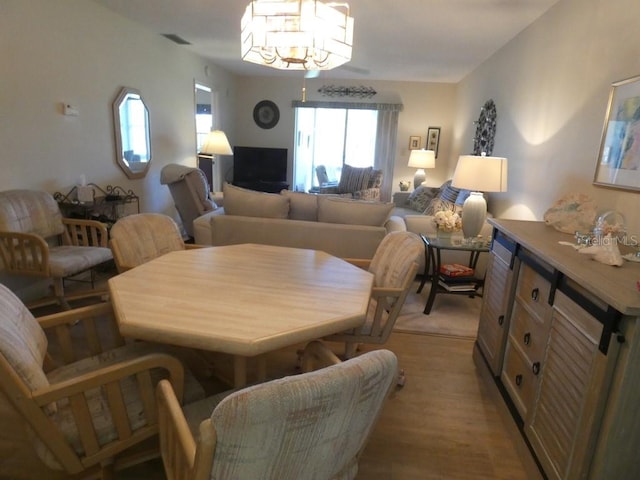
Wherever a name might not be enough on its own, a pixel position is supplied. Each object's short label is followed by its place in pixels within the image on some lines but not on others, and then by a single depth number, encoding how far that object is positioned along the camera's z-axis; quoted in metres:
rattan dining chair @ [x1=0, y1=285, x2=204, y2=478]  1.01
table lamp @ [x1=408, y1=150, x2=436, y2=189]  6.18
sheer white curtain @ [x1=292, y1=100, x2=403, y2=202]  6.82
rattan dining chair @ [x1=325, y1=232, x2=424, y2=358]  1.79
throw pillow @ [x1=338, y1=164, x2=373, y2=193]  6.39
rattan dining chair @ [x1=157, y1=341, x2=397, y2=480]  0.68
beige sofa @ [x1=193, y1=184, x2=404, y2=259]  2.86
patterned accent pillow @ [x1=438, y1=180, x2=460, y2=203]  4.35
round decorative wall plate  7.11
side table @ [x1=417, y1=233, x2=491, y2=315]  2.92
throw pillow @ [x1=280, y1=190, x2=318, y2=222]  3.00
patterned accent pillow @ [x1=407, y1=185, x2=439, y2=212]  5.18
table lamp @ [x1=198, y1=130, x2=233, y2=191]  5.50
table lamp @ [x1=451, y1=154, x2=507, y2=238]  2.90
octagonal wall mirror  3.85
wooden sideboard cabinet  1.11
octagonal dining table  1.22
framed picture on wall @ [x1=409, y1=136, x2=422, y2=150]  6.92
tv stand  6.77
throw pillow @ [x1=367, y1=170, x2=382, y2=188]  6.34
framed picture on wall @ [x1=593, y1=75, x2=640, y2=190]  1.85
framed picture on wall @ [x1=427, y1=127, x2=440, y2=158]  6.87
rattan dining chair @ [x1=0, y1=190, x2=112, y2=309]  2.47
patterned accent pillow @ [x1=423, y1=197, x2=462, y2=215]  3.82
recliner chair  4.08
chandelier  1.71
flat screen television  6.90
